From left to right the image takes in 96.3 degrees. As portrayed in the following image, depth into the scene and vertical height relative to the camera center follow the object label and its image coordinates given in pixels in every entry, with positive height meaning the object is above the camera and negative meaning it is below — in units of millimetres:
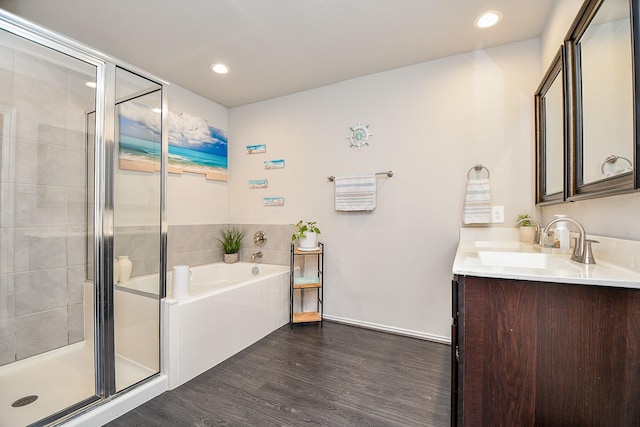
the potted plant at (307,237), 2846 -214
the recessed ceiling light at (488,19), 1923 +1352
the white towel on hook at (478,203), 2250 +99
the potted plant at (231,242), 3377 -321
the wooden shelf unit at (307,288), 2795 -748
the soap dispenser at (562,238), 1490 -119
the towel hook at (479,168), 2325 +388
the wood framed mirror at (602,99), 1030 +486
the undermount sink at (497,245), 1853 -203
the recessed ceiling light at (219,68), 2602 +1364
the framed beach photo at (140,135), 1767 +522
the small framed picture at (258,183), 3348 +381
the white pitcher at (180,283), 1990 -470
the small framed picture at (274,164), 3250 +593
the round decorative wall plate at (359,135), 2795 +790
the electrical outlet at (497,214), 2270 +10
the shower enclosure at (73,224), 1602 -52
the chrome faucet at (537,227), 1978 -86
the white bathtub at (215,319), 1860 -800
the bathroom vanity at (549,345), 829 -405
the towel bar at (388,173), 2652 +394
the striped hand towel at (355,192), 2707 +223
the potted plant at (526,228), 2047 -93
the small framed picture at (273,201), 3250 +167
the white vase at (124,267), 1731 -319
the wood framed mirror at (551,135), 1661 +523
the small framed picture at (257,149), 3361 +795
